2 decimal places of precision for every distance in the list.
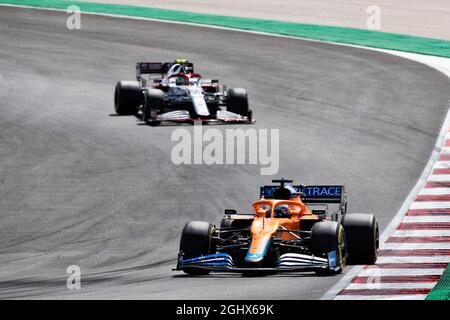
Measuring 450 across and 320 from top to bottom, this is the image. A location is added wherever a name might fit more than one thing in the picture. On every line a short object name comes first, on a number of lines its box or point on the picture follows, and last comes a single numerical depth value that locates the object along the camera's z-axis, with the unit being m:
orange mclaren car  18.02
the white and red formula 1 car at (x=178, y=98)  31.17
